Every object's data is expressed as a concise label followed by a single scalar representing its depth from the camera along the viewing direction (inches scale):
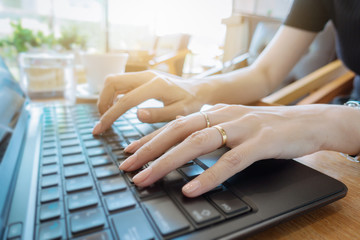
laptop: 6.8
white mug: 25.0
